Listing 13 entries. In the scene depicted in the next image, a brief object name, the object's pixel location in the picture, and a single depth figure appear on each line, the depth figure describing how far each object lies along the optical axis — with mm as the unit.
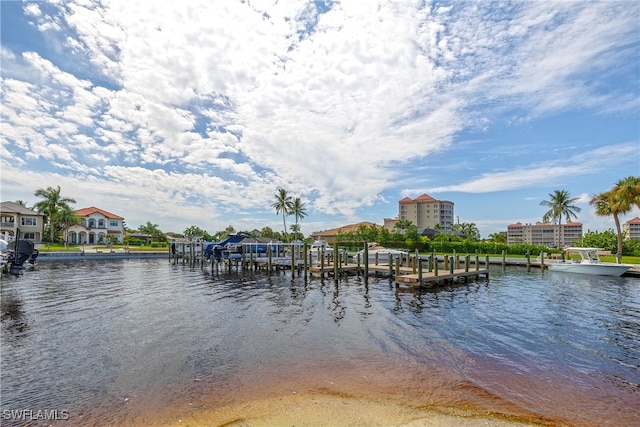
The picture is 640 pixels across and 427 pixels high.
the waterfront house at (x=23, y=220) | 56631
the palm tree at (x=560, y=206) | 63094
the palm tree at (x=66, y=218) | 61312
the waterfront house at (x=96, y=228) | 70125
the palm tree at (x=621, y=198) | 37656
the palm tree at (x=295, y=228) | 84256
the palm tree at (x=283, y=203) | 75538
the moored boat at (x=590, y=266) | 28625
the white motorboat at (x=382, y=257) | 39388
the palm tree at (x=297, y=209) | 76812
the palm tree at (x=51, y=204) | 61062
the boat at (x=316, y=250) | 38000
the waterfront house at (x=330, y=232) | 101438
